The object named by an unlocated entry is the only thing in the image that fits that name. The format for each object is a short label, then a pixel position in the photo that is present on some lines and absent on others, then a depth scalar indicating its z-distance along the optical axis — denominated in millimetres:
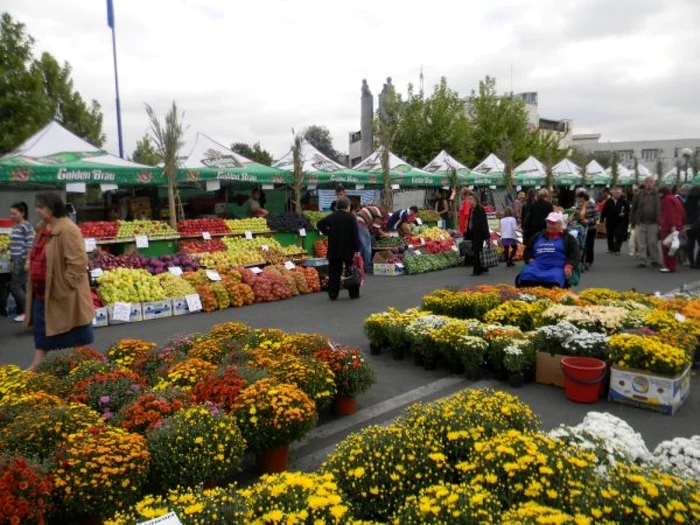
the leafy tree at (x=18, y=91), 16609
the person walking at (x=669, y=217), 13110
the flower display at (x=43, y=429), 3227
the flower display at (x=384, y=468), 2822
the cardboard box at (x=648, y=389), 4852
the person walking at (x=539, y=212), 11703
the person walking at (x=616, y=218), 16781
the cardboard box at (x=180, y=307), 9859
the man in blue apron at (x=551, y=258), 7793
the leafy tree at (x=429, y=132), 32031
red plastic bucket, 5121
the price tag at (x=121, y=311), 9148
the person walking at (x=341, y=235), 10086
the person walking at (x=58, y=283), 5434
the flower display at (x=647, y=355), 4848
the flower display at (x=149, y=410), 3600
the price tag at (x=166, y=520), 2197
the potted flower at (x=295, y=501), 2371
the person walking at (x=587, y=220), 13500
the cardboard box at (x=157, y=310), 9515
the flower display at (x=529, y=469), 2609
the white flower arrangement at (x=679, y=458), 3037
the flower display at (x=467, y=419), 3219
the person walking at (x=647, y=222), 13570
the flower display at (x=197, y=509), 2430
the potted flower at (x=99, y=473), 2908
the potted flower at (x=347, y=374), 4809
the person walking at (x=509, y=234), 14570
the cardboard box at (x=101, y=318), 8992
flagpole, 22234
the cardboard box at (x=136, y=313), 9375
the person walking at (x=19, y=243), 8562
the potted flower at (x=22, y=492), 2553
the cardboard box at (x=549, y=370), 5566
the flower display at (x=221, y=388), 3996
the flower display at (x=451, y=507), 2318
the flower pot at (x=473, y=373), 5895
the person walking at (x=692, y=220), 13961
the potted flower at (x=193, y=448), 3238
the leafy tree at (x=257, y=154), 49416
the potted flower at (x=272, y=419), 3717
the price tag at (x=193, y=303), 9945
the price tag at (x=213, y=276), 10727
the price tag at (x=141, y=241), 10961
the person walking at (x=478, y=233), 13609
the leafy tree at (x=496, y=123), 36469
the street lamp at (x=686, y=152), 28500
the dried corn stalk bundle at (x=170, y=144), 12008
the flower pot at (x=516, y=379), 5613
